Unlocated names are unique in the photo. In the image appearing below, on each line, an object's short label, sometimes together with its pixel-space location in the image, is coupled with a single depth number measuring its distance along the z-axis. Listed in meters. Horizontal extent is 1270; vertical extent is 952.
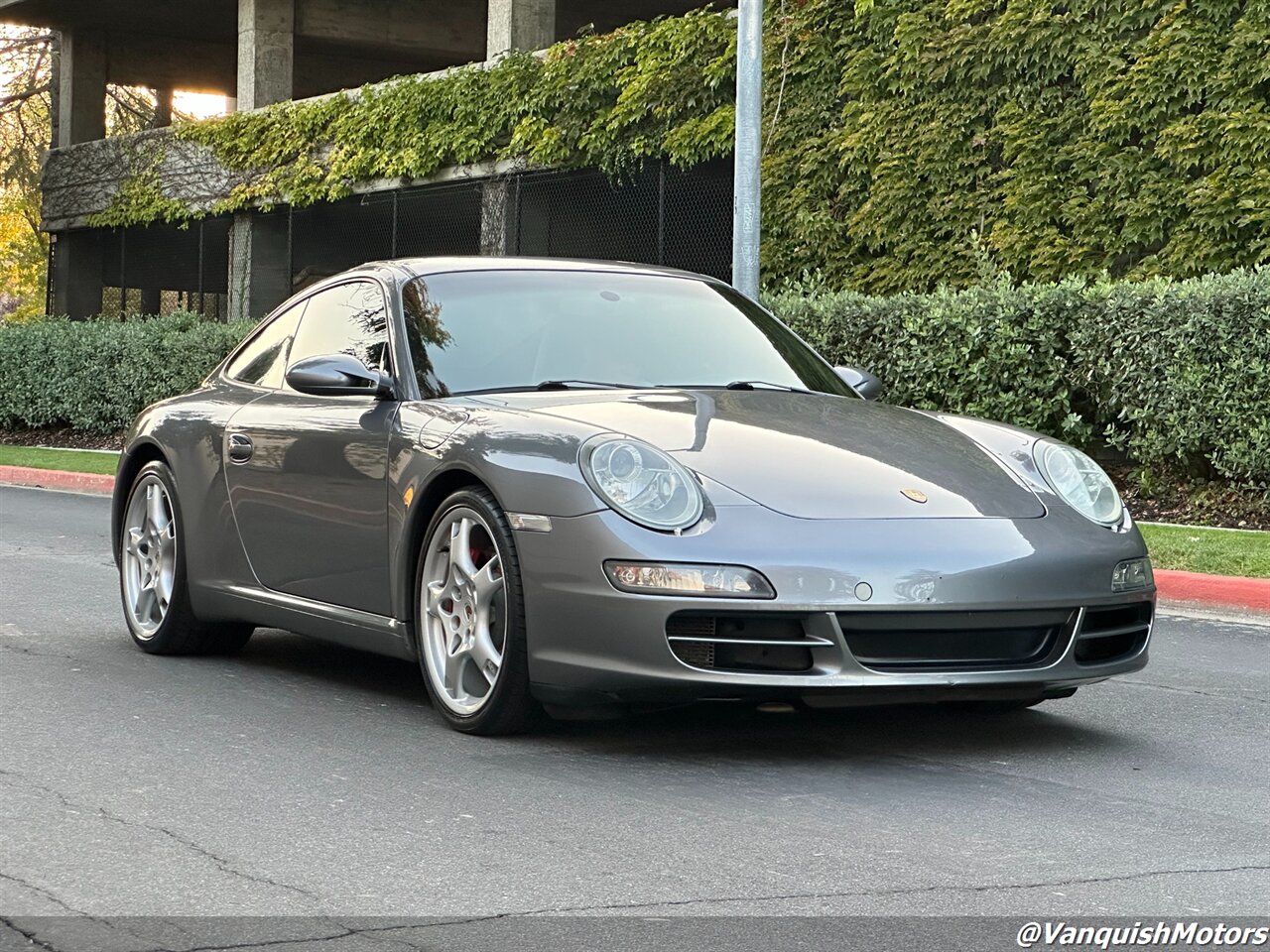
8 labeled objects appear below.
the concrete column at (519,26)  23.73
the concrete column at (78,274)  34.97
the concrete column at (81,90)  35.25
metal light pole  14.70
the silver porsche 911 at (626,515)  5.04
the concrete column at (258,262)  29.25
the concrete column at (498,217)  23.69
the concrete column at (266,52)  29.02
